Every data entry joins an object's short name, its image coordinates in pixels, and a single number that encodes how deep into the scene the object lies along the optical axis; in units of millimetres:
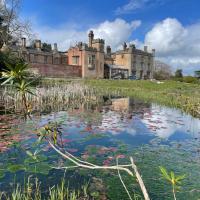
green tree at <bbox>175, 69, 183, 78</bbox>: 72062
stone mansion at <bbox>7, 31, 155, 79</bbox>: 47166
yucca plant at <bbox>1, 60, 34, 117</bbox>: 3638
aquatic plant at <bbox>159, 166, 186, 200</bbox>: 2219
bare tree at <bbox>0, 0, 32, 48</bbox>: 27797
